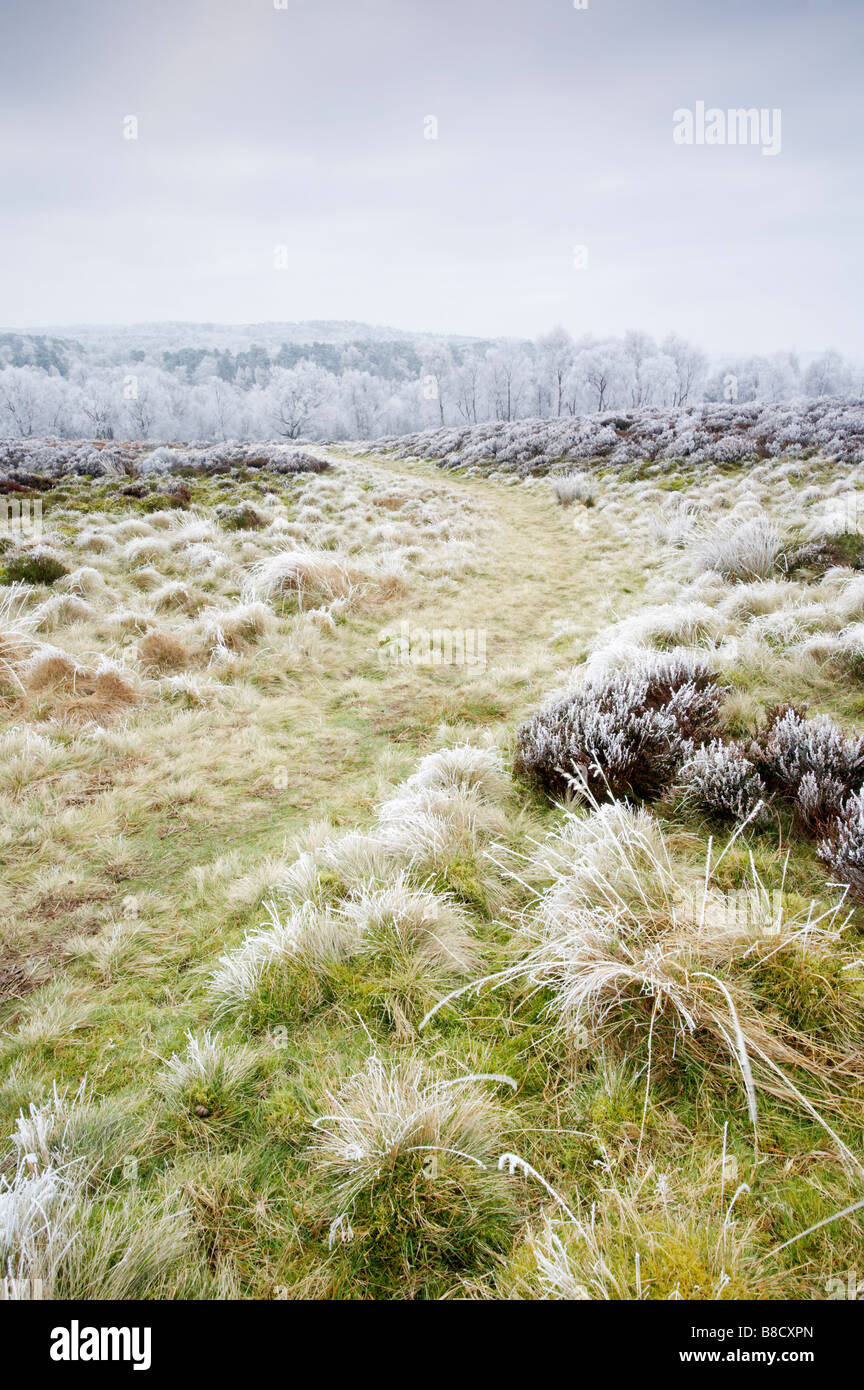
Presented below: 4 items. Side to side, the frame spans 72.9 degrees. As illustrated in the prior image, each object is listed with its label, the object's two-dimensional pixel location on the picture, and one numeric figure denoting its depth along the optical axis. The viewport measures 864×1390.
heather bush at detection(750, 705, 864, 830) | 2.88
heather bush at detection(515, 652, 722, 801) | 3.45
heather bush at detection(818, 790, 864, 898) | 2.41
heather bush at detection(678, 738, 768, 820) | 3.04
